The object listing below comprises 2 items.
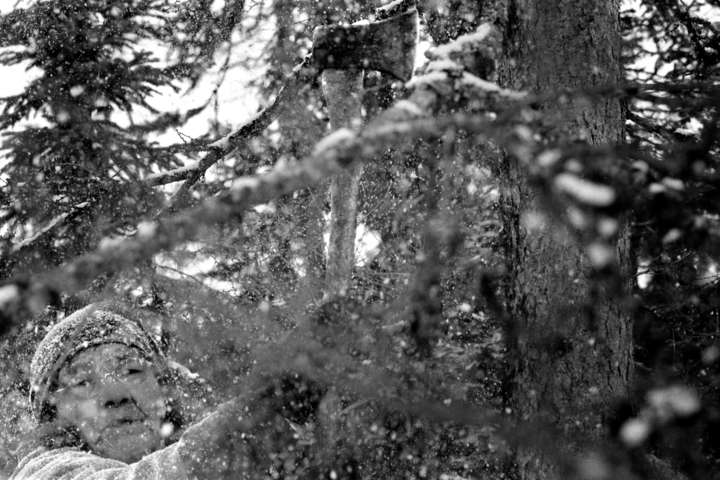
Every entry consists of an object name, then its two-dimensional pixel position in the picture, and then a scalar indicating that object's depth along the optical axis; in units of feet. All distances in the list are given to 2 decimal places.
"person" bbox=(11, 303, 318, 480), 10.09
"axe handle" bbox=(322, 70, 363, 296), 12.10
